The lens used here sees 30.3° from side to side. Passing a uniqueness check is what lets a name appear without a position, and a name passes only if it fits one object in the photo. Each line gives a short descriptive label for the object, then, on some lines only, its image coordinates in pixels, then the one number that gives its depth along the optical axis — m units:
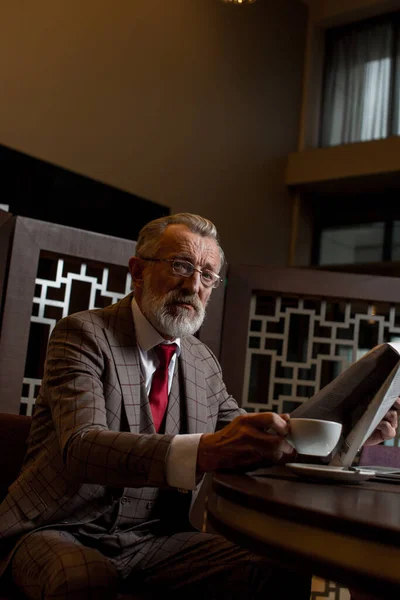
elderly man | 1.25
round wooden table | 0.75
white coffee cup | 1.14
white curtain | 6.70
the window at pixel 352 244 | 6.84
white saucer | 1.21
